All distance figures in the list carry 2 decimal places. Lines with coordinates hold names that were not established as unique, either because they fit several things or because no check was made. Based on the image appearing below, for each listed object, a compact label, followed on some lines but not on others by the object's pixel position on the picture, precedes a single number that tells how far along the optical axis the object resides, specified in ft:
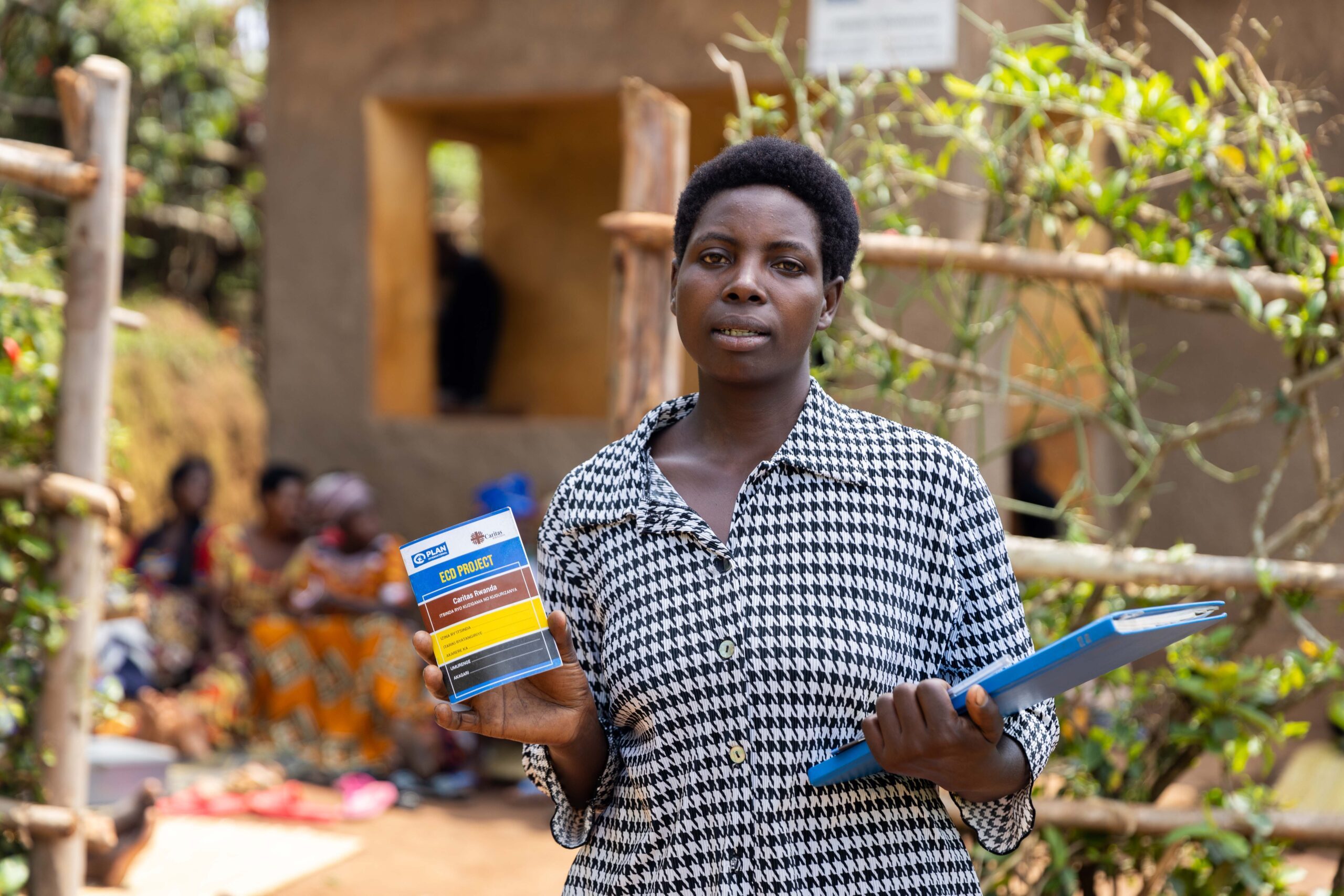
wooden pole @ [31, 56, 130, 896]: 11.34
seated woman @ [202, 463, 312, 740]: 20.39
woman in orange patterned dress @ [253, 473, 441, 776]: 20.07
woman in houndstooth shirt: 4.93
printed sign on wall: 15.98
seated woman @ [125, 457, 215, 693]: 20.77
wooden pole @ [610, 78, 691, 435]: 9.78
